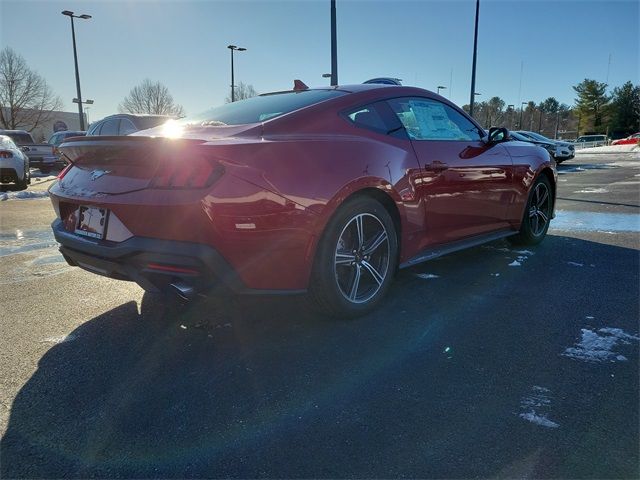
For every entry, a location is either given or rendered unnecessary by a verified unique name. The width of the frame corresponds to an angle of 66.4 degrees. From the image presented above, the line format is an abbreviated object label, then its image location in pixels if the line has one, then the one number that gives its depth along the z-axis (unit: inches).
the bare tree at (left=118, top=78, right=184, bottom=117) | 2081.7
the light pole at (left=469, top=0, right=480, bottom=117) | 938.1
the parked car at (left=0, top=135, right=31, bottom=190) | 440.1
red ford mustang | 98.5
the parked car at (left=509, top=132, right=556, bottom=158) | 850.1
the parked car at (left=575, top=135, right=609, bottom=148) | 2839.6
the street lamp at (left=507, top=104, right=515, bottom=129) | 3678.6
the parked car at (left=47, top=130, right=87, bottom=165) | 765.7
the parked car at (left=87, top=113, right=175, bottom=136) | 384.2
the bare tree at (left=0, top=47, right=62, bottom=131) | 1724.9
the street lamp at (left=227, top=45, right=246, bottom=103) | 1321.4
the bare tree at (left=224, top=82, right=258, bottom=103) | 2024.1
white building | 1819.6
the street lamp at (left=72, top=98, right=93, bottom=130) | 1132.5
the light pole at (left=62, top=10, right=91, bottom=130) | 1098.7
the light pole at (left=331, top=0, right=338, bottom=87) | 528.0
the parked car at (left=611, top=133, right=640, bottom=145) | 2039.9
